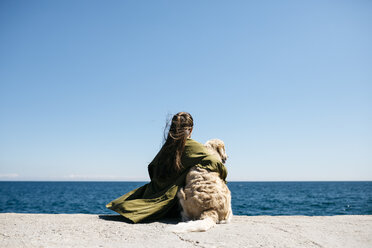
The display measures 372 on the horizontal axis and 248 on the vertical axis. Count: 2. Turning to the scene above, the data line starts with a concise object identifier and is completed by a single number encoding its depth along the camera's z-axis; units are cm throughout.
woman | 486
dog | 448
